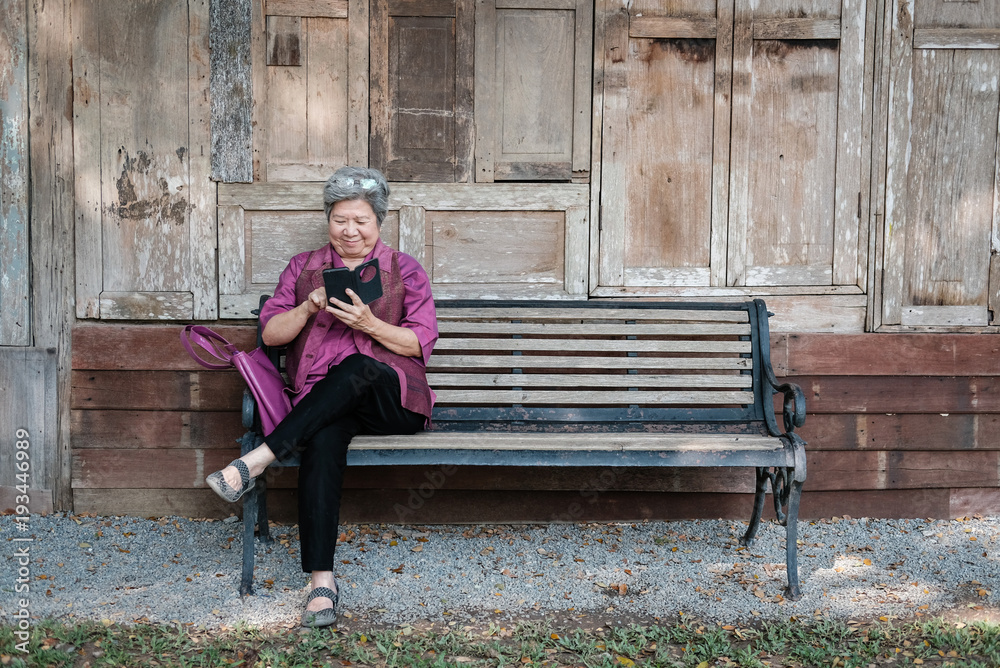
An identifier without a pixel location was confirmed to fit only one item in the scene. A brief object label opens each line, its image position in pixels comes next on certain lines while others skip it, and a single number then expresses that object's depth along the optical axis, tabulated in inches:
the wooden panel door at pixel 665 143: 158.6
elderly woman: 118.6
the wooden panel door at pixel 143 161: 155.5
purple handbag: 127.7
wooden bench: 146.3
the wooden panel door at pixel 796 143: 158.9
